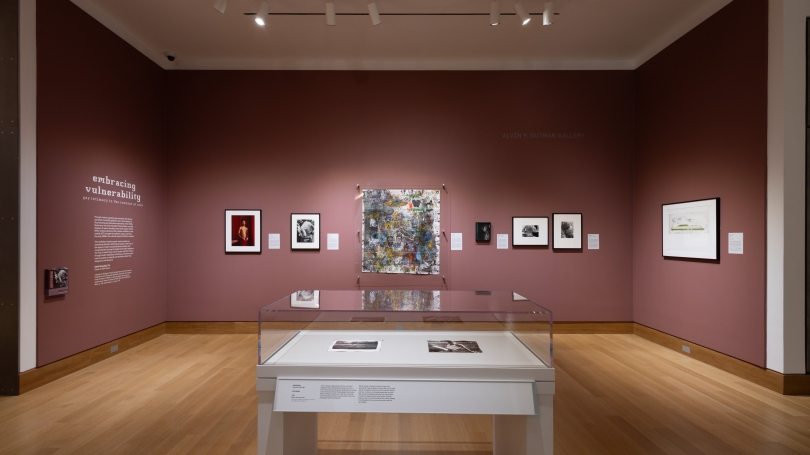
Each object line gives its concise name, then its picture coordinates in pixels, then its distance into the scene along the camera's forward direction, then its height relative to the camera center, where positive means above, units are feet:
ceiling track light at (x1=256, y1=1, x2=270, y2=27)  15.49 +8.14
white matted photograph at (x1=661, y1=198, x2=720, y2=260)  15.79 -0.04
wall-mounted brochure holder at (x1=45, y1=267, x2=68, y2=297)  13.92 -1.88
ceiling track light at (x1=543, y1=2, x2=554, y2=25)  15.56 +8.17
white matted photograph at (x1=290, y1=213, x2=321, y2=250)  21.13 -0.19
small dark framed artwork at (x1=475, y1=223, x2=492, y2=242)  21.06 -0.23
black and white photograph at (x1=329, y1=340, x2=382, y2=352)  7.86 -2.30
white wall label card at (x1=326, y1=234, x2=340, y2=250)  21.17 -0.75
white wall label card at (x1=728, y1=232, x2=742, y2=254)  14.70 -0.53
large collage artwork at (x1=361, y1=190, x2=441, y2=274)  20.85 -0.28
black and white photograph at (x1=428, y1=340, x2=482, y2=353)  7.82 -2.30
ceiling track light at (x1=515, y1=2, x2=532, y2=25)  15.31 +8.04
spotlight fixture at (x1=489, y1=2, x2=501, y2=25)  15.38 +8.15
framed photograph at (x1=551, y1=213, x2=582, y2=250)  21.21 -0.17
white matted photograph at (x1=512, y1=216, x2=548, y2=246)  21.21 -0.12
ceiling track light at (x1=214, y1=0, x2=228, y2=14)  14.64 +7.95
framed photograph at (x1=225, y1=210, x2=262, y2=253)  21.18 -0.19
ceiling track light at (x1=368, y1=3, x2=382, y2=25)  15.28 +8.09
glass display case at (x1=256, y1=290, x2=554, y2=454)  6.94 -2.38
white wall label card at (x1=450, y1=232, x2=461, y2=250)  21.11 -0.69
